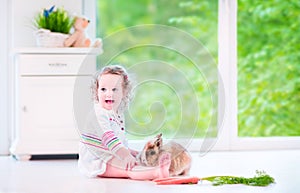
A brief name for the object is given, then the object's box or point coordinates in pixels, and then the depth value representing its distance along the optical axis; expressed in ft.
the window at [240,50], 15.88
